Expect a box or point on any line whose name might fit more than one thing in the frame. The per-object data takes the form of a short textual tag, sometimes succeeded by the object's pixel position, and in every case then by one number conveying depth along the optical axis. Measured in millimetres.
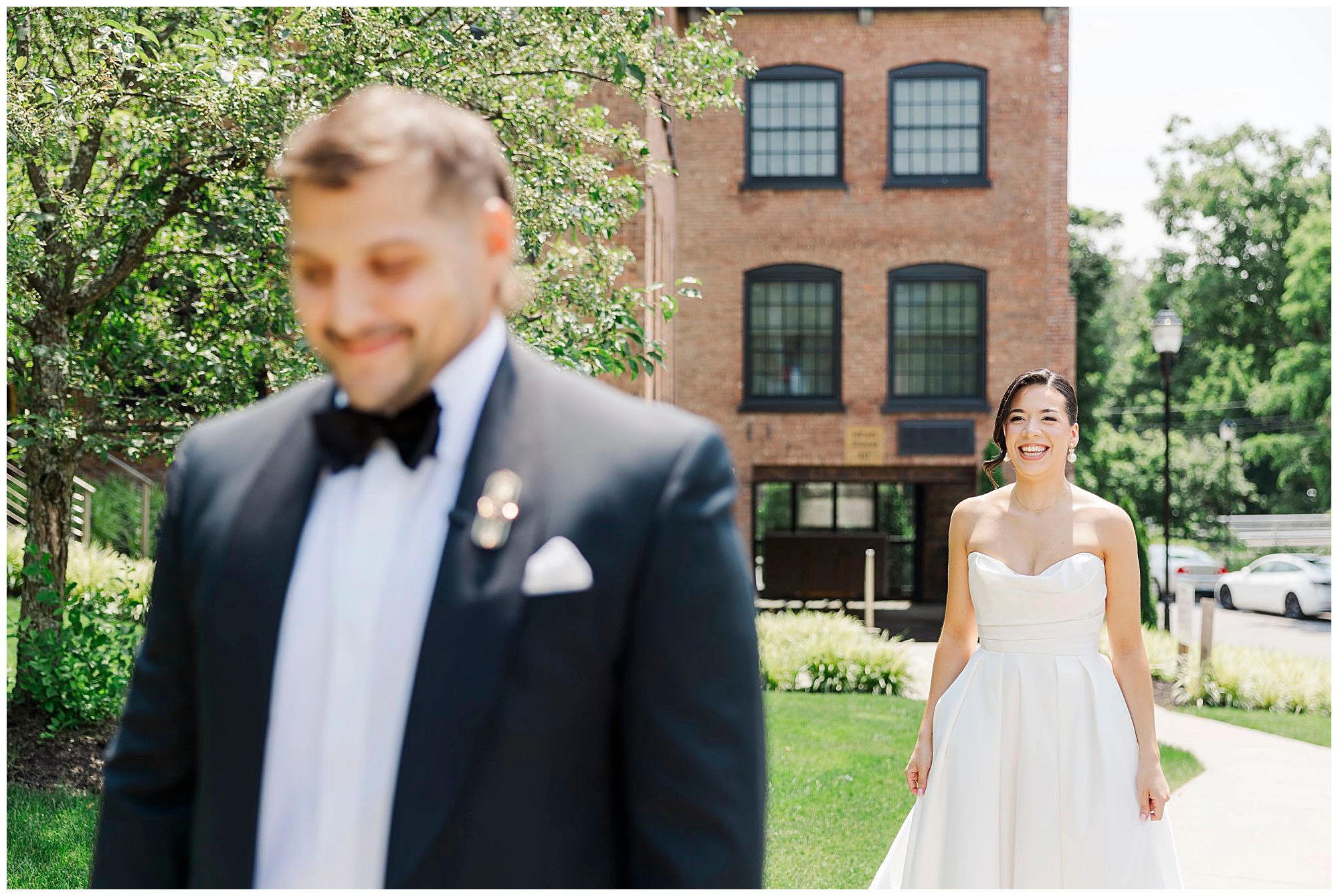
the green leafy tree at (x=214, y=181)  6383
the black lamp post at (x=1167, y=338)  16922
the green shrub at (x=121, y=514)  17609
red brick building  21578
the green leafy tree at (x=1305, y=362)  30297
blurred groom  1506
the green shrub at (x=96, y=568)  12289
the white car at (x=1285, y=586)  26828
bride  4199
